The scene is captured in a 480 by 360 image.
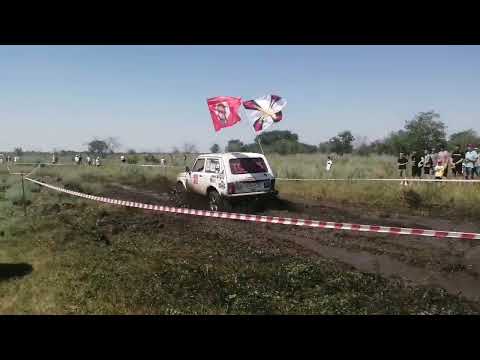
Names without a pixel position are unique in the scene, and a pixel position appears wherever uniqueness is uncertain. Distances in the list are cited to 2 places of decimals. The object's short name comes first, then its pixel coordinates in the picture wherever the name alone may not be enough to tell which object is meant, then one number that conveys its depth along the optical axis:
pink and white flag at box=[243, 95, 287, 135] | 12.55
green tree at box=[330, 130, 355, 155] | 51.44
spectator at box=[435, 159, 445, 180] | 14.23
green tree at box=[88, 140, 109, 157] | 80.04
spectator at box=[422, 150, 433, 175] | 16.67
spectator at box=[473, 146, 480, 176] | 14.18
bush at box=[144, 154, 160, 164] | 43.75
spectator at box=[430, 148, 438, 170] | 16.67
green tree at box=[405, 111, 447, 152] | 43.38
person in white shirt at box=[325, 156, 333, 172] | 20.92
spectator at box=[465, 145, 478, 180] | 14.18
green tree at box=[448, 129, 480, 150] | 49.70
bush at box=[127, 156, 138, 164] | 41.15
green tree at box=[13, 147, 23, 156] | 73.75
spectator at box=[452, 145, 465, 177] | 15.73
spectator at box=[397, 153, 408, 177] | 16.11
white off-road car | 10.01
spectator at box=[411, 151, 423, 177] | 16.25
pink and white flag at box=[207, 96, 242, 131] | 12.34
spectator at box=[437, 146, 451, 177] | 14.30
